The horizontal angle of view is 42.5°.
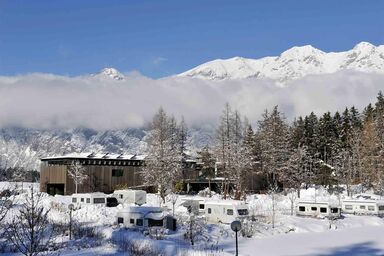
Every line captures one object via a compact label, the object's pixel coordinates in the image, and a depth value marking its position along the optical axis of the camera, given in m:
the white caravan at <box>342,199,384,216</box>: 56.16
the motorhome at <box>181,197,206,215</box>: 49.51
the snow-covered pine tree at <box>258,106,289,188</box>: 72.44
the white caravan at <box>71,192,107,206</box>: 55.88
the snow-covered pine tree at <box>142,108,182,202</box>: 62.34
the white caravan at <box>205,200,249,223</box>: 44.16
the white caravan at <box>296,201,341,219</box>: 51.88
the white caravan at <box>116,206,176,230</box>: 38.69
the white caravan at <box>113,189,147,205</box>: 57.94
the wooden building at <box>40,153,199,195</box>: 71.62
